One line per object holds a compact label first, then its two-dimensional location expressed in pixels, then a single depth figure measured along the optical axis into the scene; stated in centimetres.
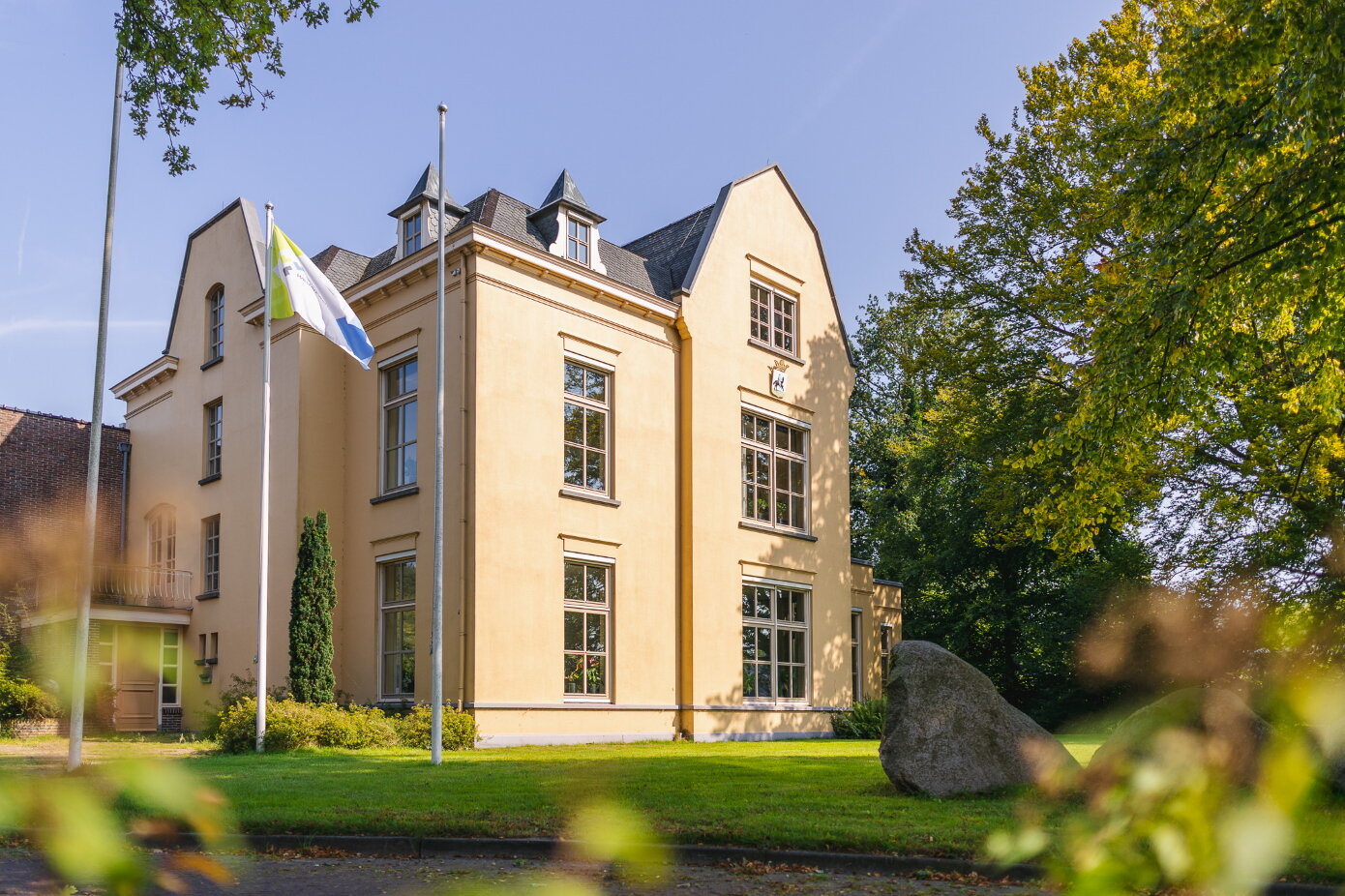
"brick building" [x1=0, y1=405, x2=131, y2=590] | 2711
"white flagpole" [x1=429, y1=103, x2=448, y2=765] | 1345
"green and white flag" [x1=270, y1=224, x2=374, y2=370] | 1770
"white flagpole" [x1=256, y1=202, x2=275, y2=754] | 1625
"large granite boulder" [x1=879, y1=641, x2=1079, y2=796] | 1014
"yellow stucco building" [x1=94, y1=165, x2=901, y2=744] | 1883
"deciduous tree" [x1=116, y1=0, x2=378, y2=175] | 945
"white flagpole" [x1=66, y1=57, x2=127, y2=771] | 1116
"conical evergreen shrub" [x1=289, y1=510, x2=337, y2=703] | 1791
